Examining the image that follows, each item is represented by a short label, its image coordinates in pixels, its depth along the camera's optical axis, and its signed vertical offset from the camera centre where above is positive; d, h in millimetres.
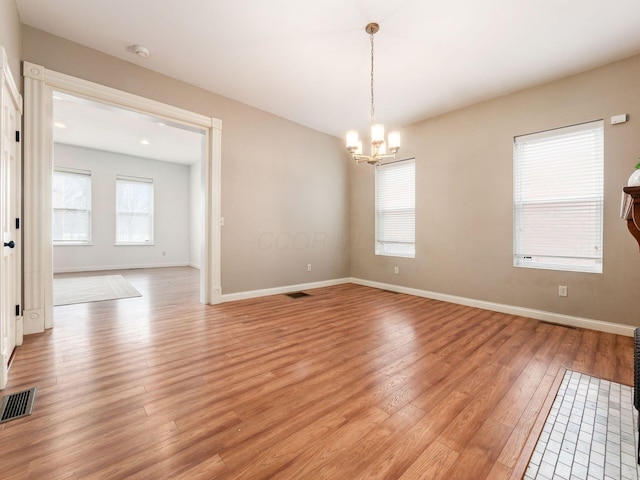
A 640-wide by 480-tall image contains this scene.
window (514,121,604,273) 3133 +480
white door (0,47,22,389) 1879 +192
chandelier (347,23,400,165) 2667 +990
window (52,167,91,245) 6590 +723
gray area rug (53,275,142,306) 4113 -894
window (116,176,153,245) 7426 +713
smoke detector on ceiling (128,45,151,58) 2951 +1993
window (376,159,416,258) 4848 +524
